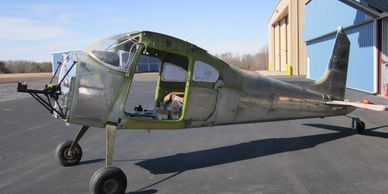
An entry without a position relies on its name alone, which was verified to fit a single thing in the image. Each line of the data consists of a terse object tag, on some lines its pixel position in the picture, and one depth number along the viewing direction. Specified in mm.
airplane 6191
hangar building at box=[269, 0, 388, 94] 19438
